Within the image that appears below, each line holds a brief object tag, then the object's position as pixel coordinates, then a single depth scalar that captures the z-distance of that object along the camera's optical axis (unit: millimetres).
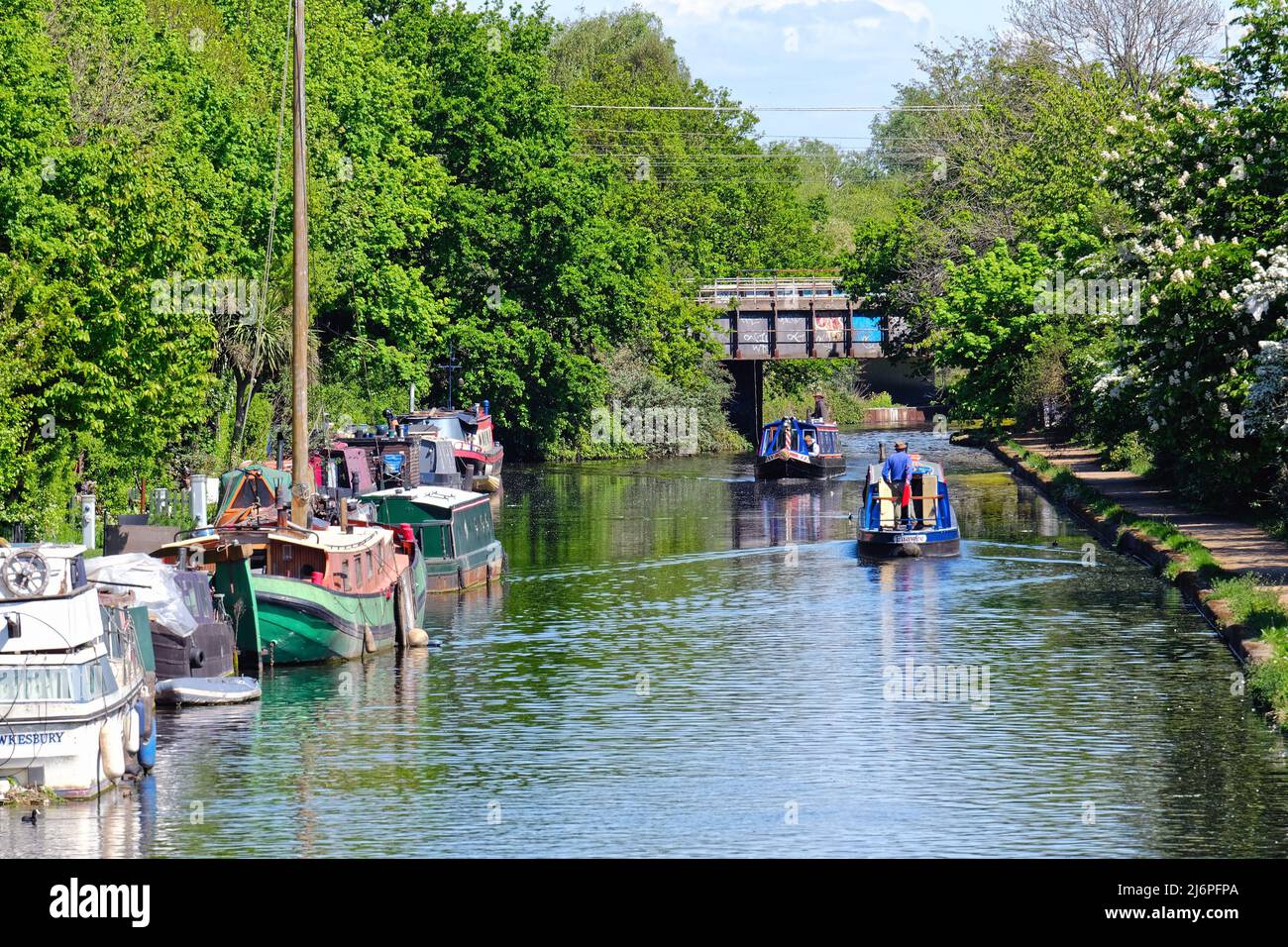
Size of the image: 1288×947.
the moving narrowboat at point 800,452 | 75500
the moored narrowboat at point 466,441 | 66500
